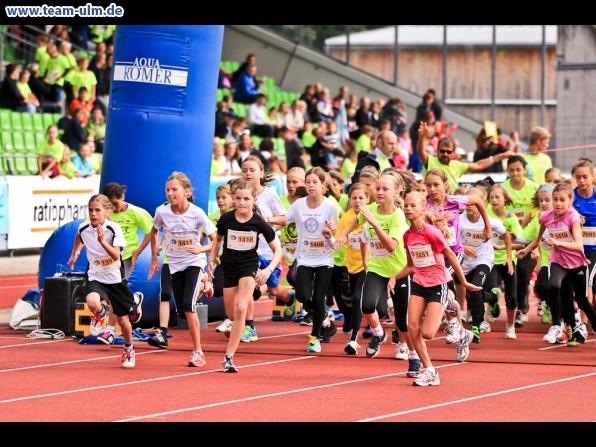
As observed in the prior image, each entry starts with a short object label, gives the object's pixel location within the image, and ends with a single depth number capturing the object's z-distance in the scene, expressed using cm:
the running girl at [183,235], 1431
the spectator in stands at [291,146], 2786
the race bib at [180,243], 1438
